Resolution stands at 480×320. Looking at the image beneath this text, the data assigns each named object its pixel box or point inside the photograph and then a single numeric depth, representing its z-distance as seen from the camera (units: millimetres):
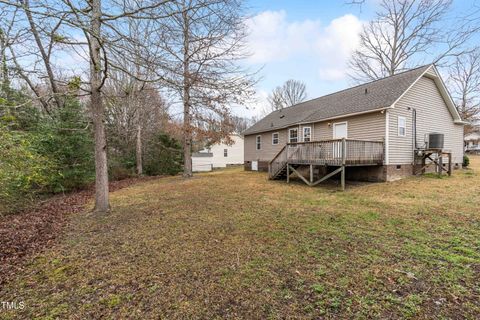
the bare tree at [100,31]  4152
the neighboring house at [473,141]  44941
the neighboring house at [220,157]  25875
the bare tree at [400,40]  17172
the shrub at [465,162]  16030
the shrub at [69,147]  9803
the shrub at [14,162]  4023
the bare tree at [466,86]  22703
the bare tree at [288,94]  38094
